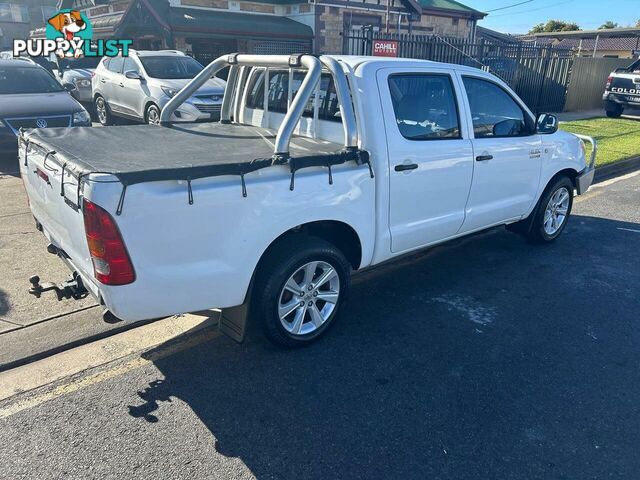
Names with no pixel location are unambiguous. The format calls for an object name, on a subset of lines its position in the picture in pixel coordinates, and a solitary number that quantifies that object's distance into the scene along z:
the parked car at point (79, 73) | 14.38
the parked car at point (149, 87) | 9.91
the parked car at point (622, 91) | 15.74
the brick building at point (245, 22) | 17.83
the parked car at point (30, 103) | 8.21
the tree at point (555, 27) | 58.59
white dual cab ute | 2.68
